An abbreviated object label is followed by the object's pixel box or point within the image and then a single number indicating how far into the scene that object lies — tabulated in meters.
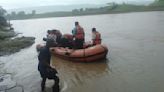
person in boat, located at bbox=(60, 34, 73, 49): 8.31
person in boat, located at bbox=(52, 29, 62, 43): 8.26
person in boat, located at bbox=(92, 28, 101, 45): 7.64
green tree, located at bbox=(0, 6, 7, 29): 21.56
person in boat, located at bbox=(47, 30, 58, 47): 7.97
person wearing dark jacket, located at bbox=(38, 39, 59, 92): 4.65
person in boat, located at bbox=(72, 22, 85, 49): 7.66
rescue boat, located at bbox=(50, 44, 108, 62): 7.13
